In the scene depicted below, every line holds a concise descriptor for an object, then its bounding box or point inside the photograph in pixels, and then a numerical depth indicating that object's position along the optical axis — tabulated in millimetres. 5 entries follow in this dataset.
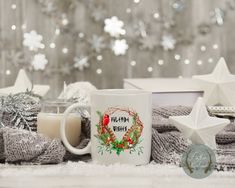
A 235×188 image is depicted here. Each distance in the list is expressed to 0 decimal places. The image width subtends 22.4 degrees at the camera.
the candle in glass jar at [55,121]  825
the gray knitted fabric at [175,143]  783
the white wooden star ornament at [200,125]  793
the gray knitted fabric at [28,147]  776
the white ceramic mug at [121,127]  756
